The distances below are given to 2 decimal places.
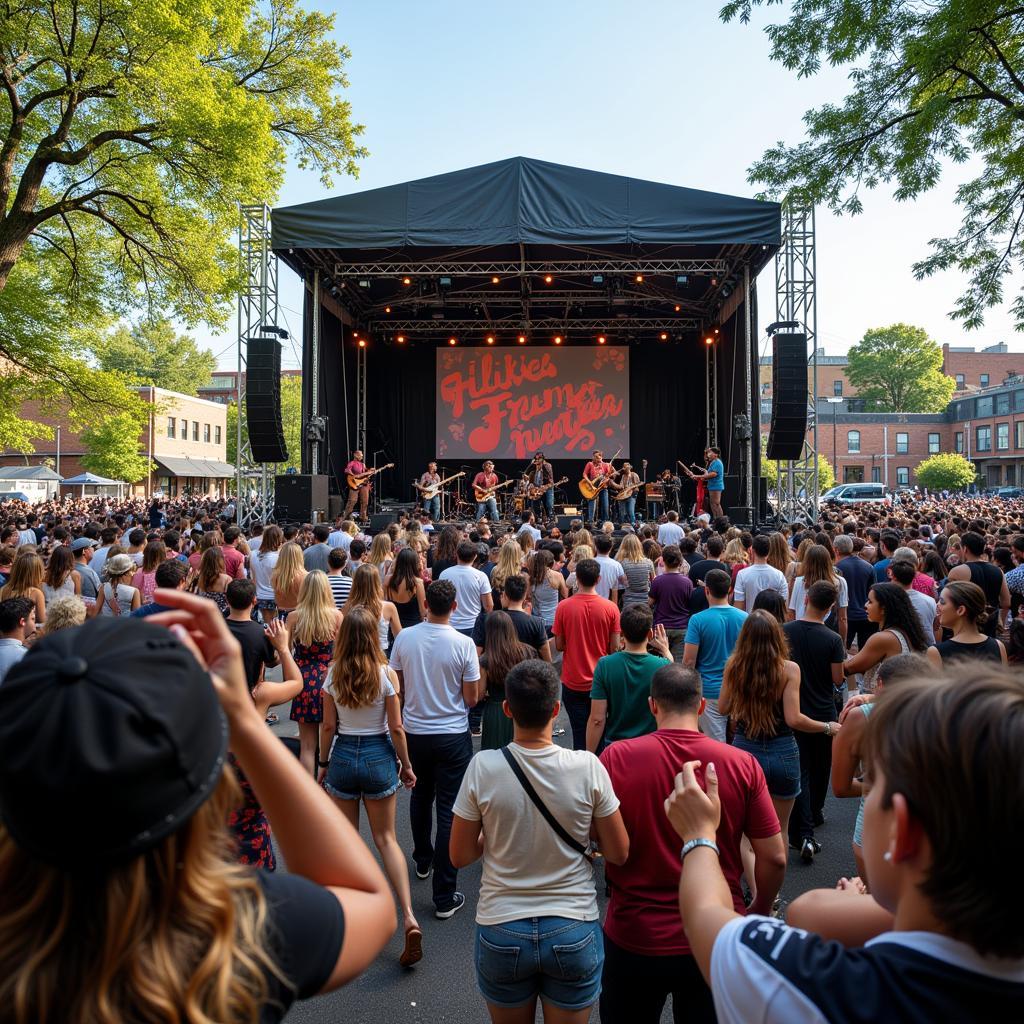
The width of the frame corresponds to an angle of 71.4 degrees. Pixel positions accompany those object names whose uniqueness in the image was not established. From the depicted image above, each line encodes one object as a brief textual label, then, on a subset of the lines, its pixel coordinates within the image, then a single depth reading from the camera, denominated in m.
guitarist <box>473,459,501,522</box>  17.12
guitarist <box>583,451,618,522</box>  17.42
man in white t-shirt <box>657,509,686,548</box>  9.23
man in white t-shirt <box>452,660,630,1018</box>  2.20
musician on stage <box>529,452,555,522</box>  18.31
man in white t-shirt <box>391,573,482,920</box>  3.91
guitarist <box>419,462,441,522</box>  17.73
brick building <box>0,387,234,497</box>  43.00
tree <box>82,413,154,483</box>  37.66
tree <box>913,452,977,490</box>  43.06
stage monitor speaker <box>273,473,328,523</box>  14.32
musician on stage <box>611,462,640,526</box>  17.31
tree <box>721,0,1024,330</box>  8.80
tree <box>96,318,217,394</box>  54.34
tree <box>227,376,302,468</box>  55.08
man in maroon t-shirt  2.21
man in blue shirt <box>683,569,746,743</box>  4.33
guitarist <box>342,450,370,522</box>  16.83
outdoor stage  13.67
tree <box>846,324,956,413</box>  59.12
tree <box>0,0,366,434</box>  11.20
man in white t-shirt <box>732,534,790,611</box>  5.77
